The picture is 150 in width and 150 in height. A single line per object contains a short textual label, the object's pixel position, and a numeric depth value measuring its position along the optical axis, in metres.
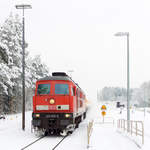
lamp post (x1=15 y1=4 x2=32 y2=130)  19.27
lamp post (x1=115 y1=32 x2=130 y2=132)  20.14
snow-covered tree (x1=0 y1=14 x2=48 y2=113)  34.34
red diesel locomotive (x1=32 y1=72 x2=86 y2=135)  16.08
